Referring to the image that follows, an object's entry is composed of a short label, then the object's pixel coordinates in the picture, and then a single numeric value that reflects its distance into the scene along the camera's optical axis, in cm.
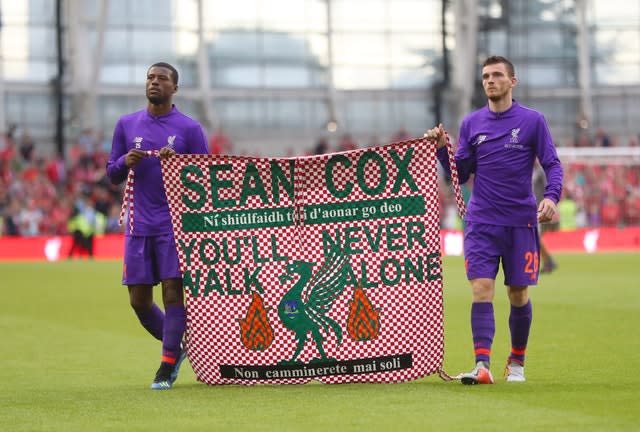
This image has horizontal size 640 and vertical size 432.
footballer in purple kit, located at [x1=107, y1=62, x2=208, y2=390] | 1902
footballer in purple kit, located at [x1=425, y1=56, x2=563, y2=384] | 1864
